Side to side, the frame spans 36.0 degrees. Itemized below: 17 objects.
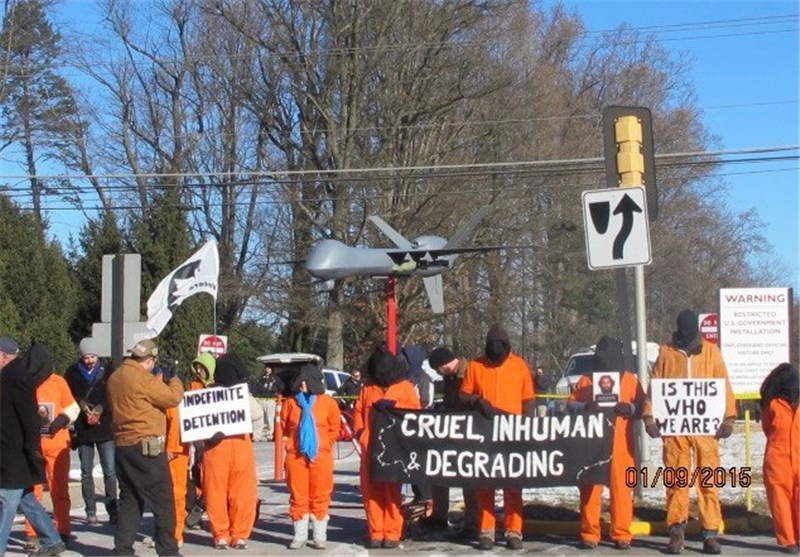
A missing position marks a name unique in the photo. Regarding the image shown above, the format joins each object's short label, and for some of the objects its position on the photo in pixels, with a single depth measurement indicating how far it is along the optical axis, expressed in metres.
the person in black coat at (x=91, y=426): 13.29
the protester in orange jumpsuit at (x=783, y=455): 10.45
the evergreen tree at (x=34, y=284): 35.81
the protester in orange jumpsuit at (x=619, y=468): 10.91
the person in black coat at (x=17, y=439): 10.30
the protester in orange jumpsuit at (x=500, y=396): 11.09
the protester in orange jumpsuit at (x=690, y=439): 10.60
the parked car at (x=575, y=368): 34.66
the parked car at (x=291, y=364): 36.62
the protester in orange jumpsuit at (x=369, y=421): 11.27
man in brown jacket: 10.30
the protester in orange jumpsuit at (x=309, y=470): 11.24
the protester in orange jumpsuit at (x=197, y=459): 11.60
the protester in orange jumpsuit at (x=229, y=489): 11.20
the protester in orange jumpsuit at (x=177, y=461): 11.32
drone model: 17.11
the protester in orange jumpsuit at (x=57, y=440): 11.33
